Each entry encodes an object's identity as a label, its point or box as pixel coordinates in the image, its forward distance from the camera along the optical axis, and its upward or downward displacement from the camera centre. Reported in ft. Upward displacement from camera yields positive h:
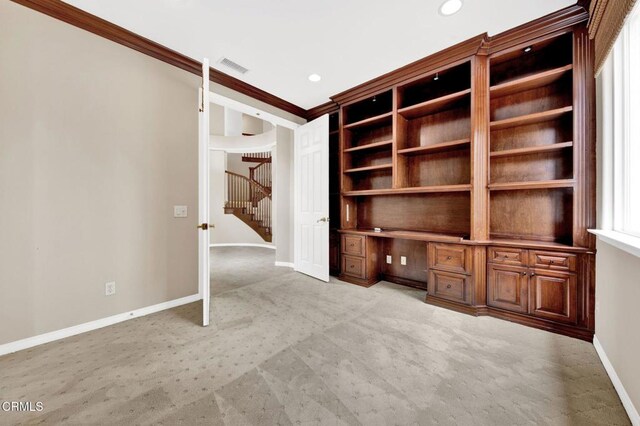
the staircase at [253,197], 23.94 +1.71
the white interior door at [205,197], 7.27 +0.49
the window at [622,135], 5.12 +1.88
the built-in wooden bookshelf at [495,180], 6.93 +1.25
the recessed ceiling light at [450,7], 6.51 +5.74
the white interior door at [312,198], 12.05 +0.79
